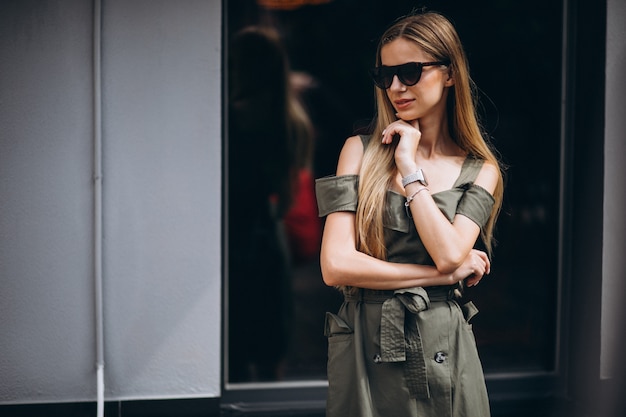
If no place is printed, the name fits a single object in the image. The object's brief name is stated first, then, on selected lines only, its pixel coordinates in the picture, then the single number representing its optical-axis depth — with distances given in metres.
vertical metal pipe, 4.10
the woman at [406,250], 2.66
